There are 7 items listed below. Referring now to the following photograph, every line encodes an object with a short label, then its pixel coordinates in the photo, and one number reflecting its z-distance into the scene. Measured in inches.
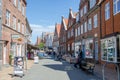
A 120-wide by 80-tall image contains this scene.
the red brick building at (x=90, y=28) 448.1
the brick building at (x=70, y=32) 800.7
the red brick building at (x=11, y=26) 352.6
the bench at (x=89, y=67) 287.0
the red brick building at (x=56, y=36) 1338.9
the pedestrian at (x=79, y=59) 370.5
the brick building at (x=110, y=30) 318.7
